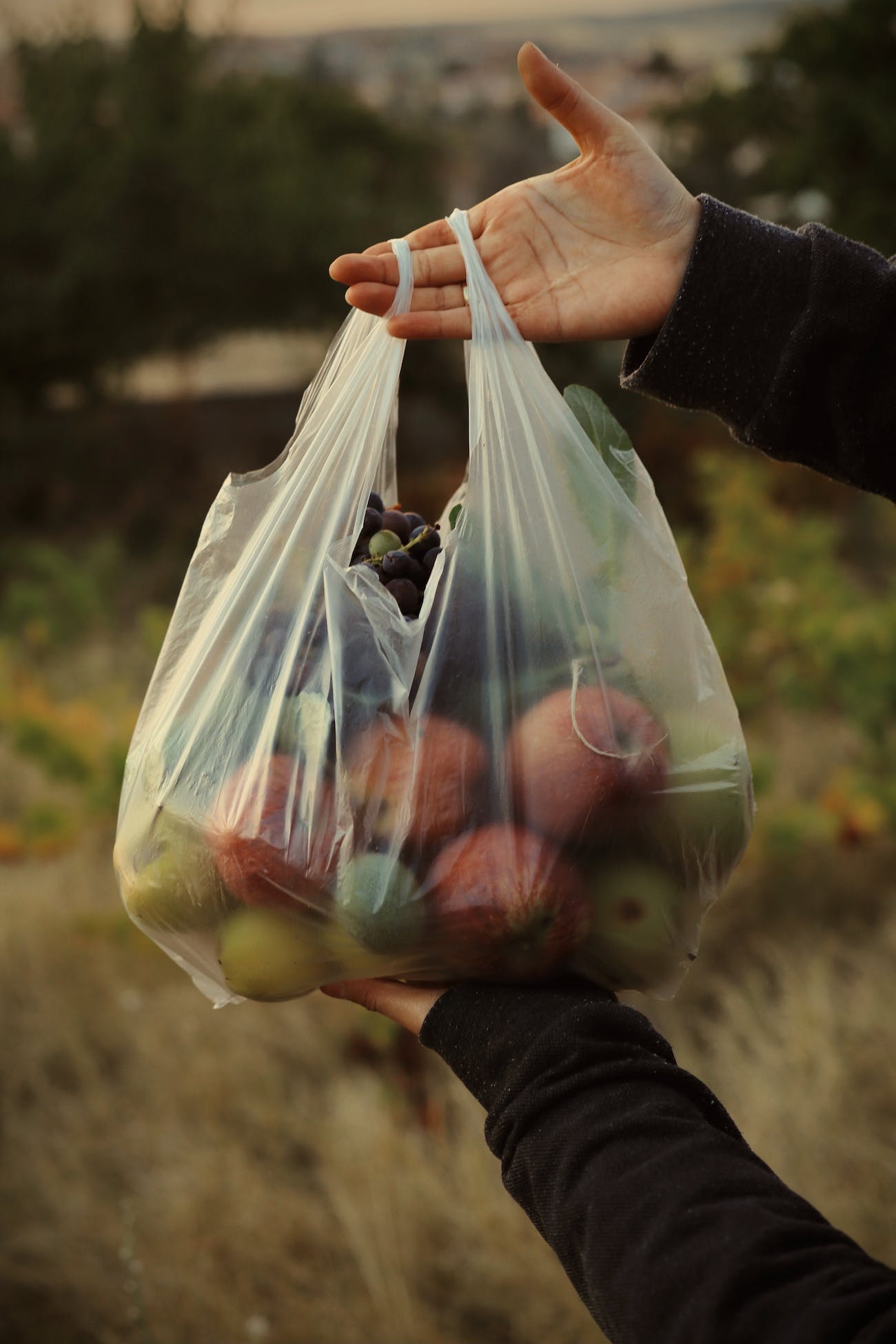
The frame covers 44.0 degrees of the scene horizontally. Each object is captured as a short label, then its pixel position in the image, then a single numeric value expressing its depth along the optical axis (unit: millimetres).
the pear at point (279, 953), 905
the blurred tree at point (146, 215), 7824
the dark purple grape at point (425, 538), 1036
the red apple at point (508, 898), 873
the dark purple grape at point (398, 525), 1061
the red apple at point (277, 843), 889
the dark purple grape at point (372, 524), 1072
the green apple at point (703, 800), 928
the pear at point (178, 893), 914
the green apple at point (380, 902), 878
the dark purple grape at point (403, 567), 1006
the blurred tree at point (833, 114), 5566
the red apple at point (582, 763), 883
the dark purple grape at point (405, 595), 999
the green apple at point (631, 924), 903
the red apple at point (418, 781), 894
